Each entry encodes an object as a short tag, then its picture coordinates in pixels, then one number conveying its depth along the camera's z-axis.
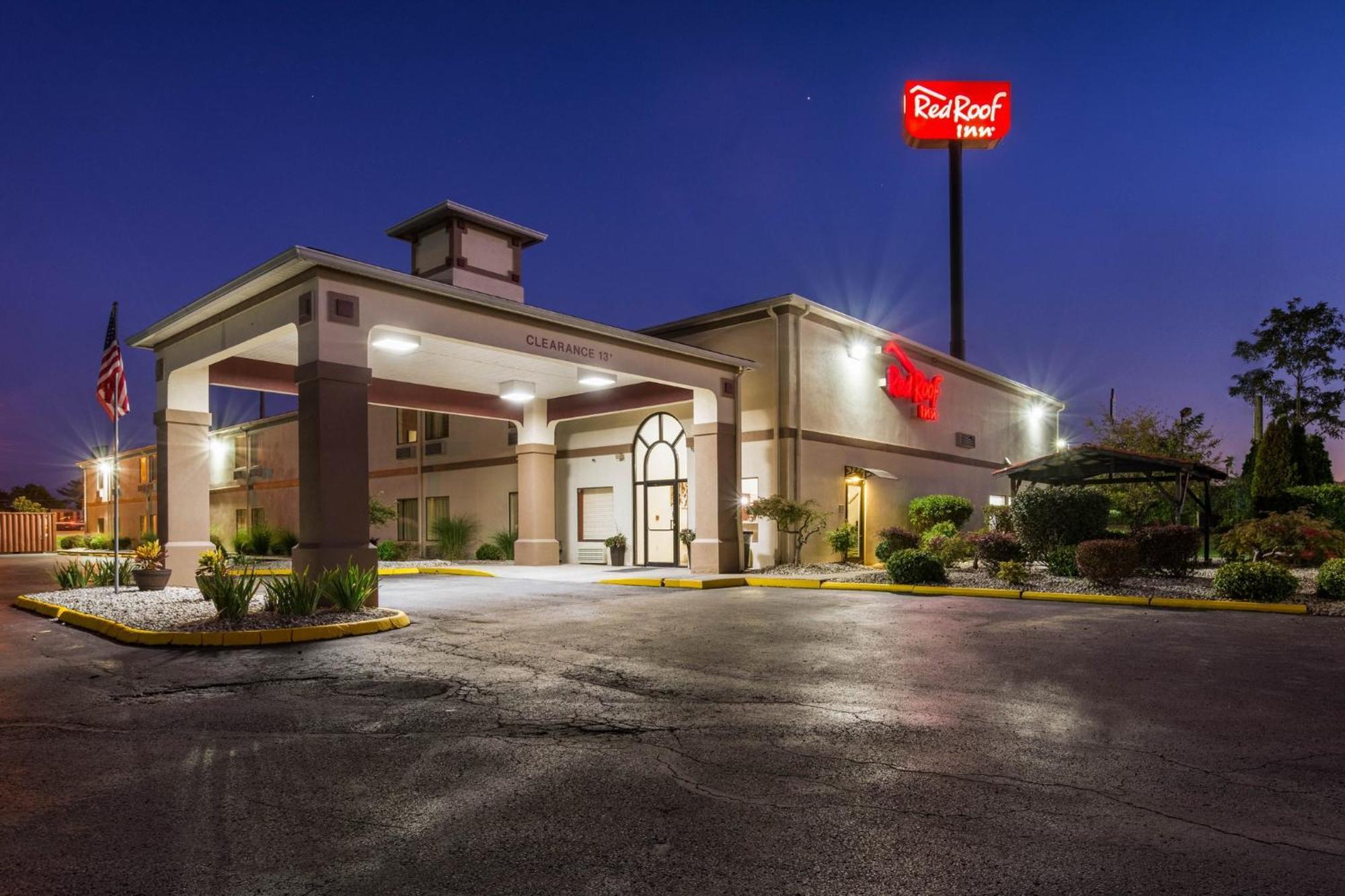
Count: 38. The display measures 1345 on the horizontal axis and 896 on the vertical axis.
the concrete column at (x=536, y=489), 24.95
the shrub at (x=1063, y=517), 17.62
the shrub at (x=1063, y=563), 16.56
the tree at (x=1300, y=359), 48.34
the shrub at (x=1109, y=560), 15.02
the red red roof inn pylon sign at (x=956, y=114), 39.84
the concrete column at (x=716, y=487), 20.50
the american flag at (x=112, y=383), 15.08
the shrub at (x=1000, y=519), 21.31
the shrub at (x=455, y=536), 28.72
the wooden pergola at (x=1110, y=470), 19.33
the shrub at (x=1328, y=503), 22.89
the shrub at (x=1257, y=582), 12.92
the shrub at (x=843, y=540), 22.03
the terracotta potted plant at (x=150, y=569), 15.12
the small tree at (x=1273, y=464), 26.08
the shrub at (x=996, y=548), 17.88
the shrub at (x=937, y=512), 25.16
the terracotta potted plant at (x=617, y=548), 23.58
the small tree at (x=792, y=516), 20.23
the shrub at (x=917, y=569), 16.44
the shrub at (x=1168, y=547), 15.81
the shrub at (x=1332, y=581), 12.98
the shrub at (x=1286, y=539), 15.16
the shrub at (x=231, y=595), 10.73
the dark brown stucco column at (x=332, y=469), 12.56
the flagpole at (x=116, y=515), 14.08
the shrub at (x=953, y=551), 18.74
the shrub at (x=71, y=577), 16.16
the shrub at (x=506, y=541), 27.03
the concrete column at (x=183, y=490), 16.66
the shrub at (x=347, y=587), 11.72
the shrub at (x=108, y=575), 16.48
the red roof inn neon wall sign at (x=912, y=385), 25.53
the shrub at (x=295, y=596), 11.10
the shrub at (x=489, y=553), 27.08
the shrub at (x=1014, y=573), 15.44
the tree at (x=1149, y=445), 29.66
